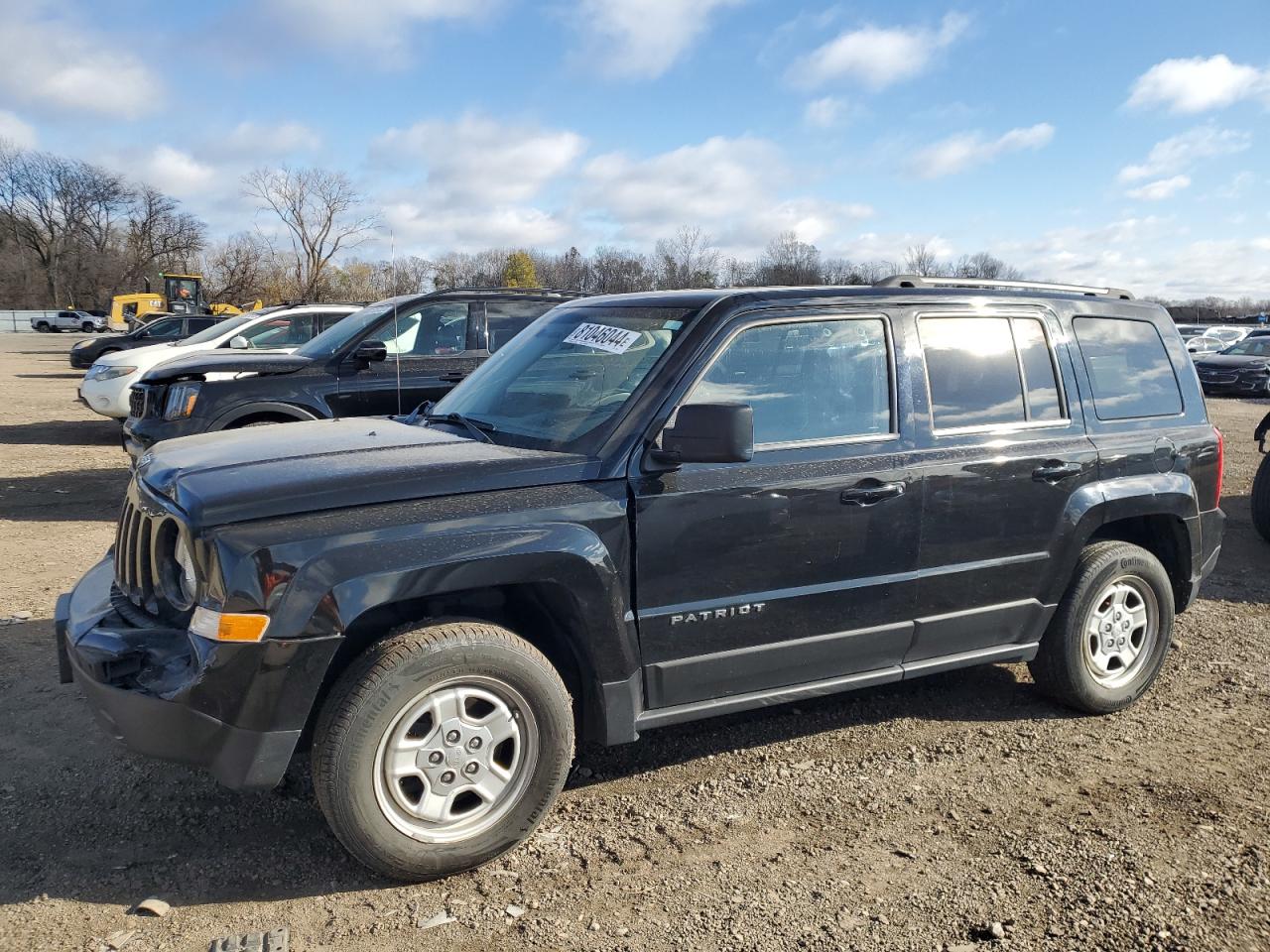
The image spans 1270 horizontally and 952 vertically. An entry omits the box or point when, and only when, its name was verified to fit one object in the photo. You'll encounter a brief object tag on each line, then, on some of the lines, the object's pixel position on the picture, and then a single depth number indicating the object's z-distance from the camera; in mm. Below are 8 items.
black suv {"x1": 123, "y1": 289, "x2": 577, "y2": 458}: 8125
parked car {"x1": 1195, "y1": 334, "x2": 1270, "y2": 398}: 25703
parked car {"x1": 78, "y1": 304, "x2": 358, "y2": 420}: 12641
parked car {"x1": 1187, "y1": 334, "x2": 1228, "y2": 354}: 30500
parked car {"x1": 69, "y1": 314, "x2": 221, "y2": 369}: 23047
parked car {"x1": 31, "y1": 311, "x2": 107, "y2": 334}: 70375
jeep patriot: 3023
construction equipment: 49328
